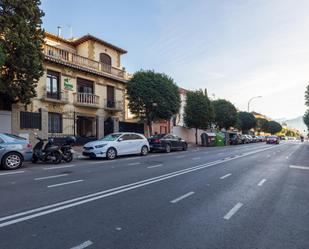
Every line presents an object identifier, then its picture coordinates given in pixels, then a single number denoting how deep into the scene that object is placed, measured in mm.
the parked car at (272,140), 47444
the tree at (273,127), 108606
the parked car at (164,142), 22453
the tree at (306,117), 42812
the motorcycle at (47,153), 13883
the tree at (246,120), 64919
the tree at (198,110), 36438
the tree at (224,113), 47438
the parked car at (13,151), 11594
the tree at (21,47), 15766
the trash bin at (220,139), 39969
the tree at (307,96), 30777
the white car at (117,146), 16156
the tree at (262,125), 93250
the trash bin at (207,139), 37719
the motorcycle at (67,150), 14602
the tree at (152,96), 26384
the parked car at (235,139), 44712
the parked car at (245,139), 49406
